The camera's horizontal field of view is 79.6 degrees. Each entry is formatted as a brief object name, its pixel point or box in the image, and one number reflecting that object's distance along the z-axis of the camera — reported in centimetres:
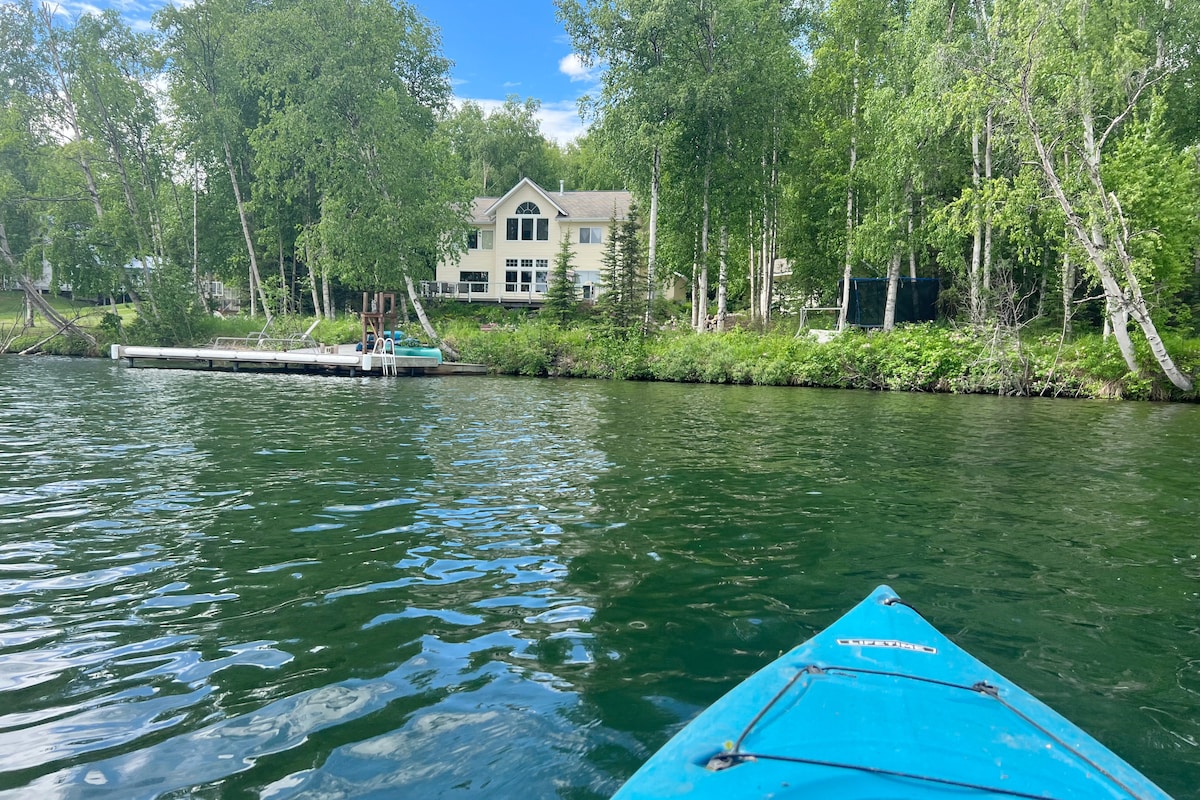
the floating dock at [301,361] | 2872
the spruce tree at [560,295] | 3775
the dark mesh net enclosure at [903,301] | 3191
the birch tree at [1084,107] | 2066
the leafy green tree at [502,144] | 6341
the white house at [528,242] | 4953
